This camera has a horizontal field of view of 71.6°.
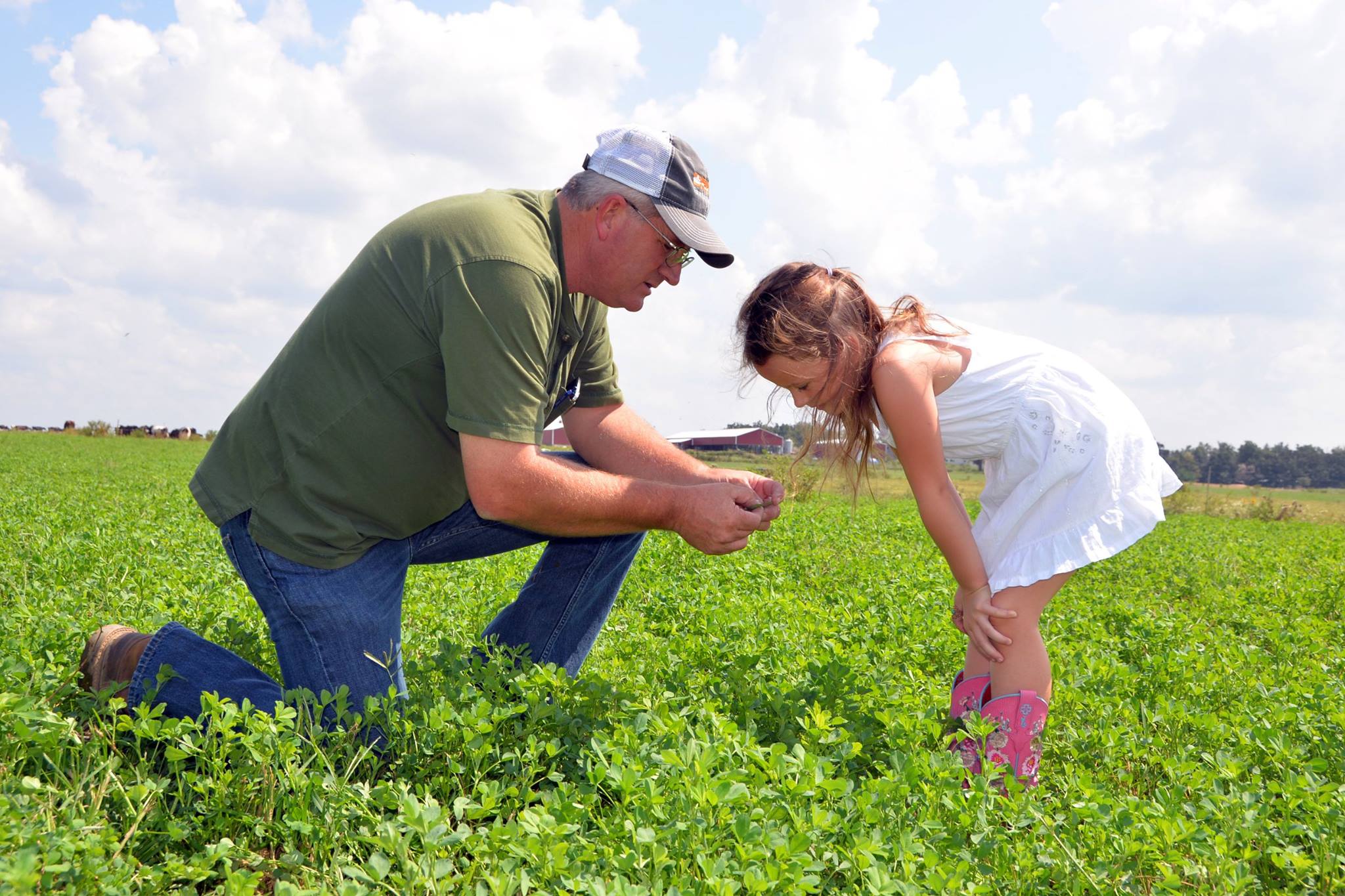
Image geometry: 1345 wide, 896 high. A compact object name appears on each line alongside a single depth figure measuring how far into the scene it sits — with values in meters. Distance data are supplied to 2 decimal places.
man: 2.81
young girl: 3.16
